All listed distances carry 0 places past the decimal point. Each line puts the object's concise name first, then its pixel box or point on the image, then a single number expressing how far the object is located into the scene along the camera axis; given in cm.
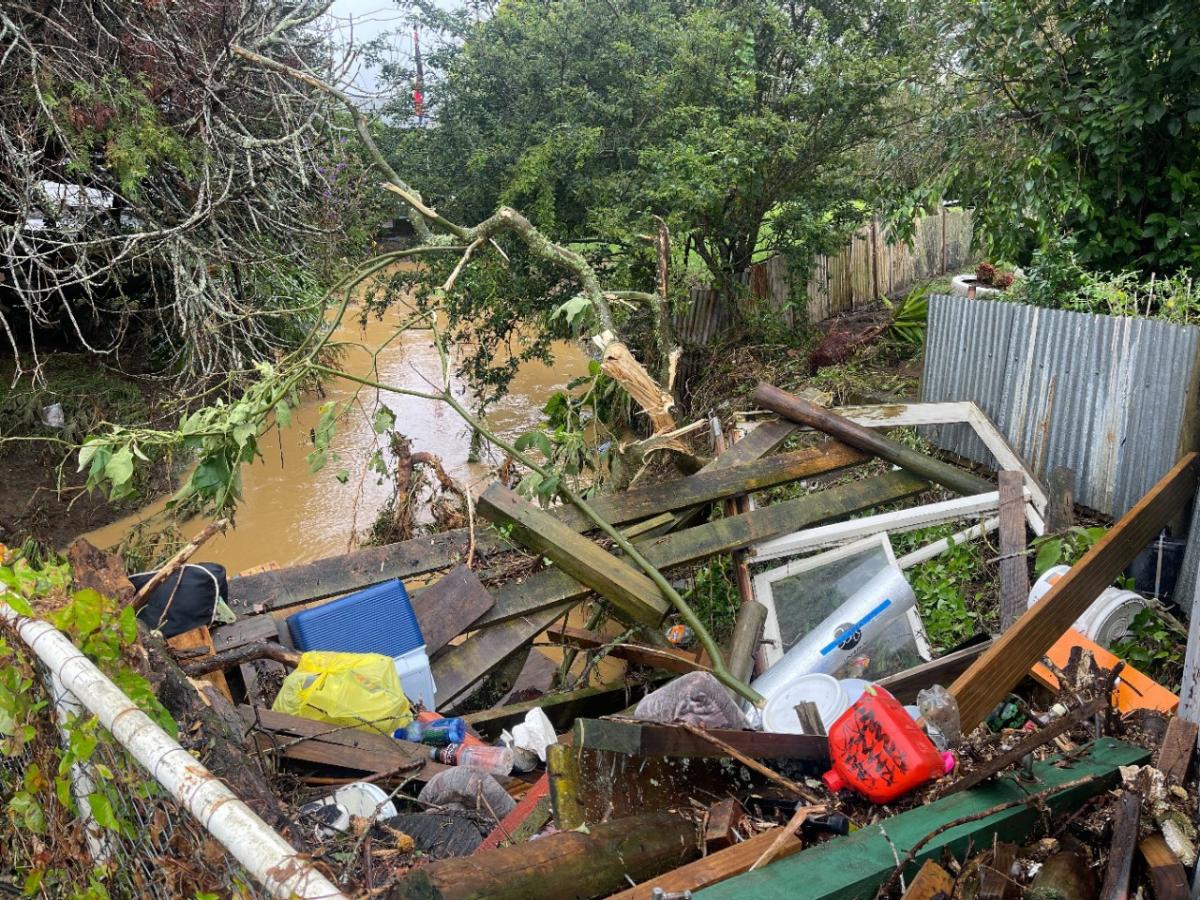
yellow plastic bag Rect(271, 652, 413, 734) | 412
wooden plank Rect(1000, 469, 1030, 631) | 495
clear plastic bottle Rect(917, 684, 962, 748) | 284
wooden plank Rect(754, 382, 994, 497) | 583
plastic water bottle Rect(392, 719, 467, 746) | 417
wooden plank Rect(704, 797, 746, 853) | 249
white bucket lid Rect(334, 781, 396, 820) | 341
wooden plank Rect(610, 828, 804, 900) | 213
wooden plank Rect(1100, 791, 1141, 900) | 216
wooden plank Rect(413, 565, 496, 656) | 496
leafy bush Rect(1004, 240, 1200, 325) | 551
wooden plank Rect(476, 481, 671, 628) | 491
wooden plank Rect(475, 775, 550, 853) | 294
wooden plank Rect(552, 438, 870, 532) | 546
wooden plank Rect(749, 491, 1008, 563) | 535
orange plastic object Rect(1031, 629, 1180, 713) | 351
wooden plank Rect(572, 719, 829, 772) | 247
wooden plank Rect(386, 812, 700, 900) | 194
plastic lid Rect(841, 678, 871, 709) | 367
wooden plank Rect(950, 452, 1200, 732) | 349
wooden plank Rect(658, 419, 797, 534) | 583
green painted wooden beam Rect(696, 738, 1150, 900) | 201
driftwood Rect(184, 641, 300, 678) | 394
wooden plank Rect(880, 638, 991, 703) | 409
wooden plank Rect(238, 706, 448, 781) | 378
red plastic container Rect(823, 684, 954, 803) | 249
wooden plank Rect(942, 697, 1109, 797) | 239
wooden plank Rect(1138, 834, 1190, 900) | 205
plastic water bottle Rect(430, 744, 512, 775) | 394
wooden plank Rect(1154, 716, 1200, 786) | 249
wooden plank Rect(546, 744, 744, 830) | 248
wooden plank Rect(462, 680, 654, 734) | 470
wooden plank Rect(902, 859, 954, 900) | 198
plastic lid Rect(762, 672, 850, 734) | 356
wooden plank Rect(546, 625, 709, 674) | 476
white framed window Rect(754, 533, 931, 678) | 511
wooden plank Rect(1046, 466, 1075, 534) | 536
